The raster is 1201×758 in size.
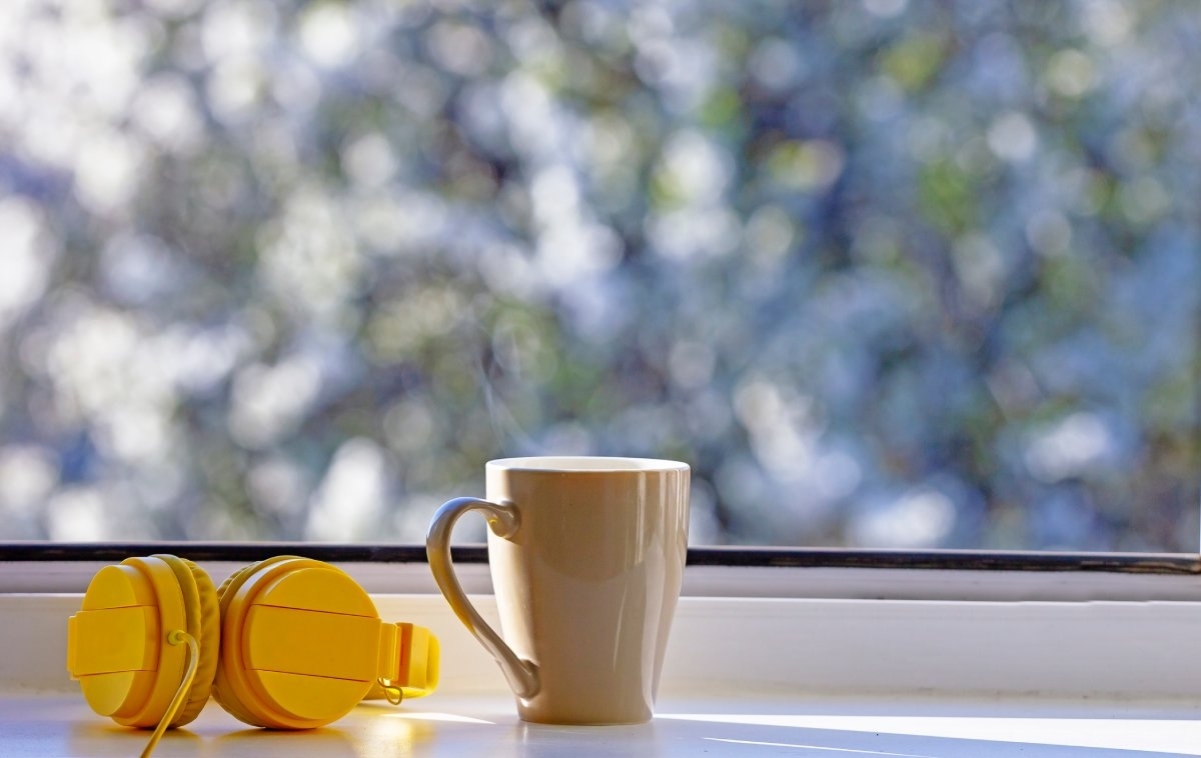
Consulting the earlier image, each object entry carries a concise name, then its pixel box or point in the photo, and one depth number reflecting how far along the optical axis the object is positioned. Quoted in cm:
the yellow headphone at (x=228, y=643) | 124
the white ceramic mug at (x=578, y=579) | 127
